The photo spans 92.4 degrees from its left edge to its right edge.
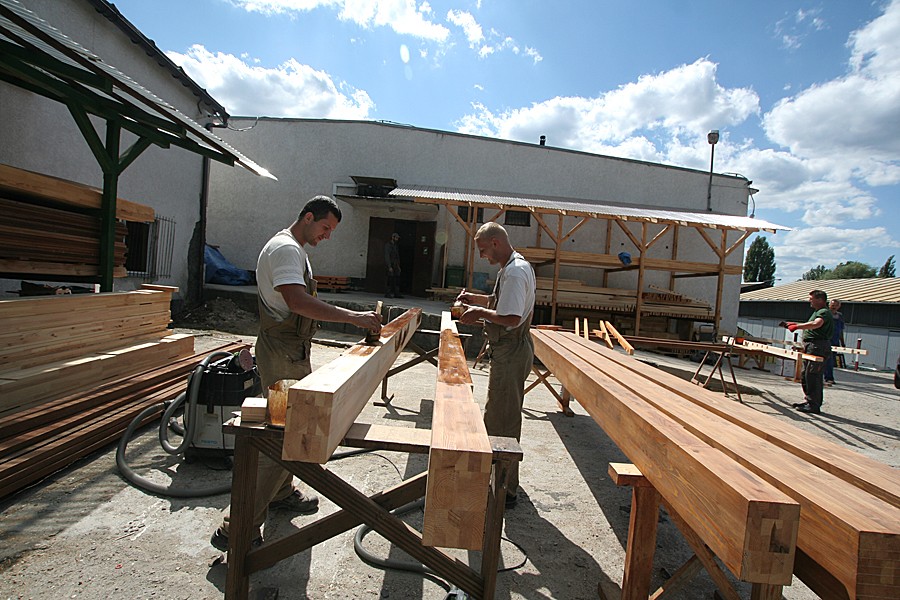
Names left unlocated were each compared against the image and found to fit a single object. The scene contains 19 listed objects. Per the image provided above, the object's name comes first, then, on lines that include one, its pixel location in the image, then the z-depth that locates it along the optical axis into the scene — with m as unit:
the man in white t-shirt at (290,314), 2.31
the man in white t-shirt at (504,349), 3.09
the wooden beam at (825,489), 0.96
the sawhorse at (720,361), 6.50
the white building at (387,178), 14.33
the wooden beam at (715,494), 1.05
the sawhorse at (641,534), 1.74
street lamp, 15.62
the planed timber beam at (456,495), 1.28
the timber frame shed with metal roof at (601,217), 10.78
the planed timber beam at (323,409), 1.38
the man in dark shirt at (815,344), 6.55
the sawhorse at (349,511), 1.62
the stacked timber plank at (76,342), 3.16
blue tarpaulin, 12.73
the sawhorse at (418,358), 5.16
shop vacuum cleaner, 3.03
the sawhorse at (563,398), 5.39
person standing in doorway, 12.43
